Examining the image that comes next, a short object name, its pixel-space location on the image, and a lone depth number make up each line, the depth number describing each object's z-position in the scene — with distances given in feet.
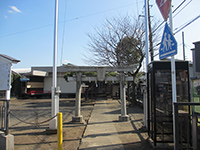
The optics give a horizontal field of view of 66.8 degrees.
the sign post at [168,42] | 11.09
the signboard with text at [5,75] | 15.24
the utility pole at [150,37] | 34.38
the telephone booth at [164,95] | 14.71
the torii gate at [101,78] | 25.75
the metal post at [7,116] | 14.17
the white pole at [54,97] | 19.40
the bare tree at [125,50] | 40.91
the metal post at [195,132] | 10.04
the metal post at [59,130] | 12.41
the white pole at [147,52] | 20.69
